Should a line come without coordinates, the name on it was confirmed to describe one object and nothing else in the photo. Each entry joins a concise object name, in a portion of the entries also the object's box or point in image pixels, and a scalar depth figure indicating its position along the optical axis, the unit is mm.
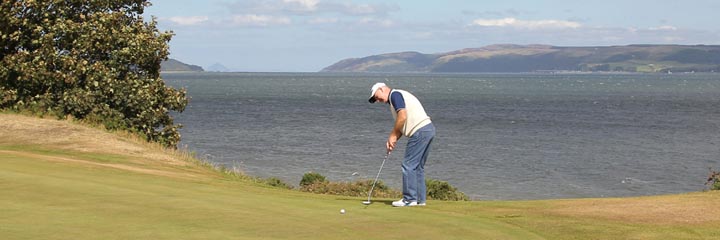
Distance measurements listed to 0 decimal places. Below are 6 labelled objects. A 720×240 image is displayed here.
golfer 14484
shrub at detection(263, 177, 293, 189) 26006
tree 31453
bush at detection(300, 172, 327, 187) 32562
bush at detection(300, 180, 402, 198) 29234
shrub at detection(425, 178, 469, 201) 29562
